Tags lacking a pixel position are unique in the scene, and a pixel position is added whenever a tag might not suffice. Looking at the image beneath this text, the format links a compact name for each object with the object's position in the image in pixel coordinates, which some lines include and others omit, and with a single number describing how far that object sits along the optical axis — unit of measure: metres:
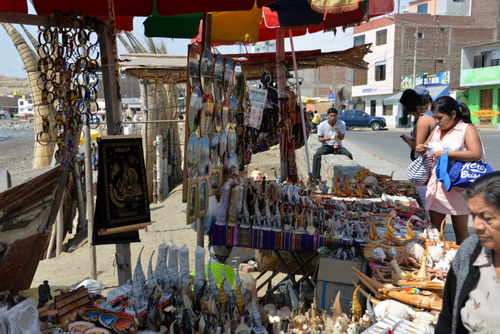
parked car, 32.62
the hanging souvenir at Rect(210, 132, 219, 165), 3.98
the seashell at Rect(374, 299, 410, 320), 2.71
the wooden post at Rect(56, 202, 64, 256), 7.56
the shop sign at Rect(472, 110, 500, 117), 30.58
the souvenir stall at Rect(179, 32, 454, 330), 3.54
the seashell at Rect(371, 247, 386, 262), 3.44
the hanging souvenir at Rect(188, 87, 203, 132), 3.50
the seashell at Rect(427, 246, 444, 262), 3.38
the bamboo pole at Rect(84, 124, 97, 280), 4.89
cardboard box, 3.47
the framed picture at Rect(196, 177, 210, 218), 3.61
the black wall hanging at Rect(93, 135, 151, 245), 2.97
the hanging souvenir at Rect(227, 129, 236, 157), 4.55
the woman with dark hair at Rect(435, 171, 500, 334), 1.79
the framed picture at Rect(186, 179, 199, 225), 3.44
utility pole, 34.72
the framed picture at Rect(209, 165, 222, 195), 3.98
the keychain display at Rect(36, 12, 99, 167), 3.14
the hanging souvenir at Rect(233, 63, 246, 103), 4.77
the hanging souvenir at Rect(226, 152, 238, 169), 4.59
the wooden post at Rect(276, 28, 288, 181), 6.44
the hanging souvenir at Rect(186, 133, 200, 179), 3.53
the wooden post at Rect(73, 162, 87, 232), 8.50
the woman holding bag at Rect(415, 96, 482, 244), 4.06
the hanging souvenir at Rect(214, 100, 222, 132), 4.01
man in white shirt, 8.22
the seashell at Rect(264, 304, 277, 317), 3.21
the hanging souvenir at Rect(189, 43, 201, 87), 3.46
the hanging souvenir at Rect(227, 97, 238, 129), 4.60
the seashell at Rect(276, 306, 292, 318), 3.16
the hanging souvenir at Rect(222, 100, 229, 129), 4.32
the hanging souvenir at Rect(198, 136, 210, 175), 3.71
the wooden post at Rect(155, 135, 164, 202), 11.45
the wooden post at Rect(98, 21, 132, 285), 3.15
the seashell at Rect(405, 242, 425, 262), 3.44
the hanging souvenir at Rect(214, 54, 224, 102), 3.98
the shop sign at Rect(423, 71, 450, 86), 32.03
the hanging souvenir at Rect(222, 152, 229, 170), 4.43
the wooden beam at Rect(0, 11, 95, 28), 2.81
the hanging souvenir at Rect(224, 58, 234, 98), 4.24
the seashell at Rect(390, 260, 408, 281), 3.15
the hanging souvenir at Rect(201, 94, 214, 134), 3.72
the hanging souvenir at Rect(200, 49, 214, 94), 3.66
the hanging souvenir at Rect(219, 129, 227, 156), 4.25
